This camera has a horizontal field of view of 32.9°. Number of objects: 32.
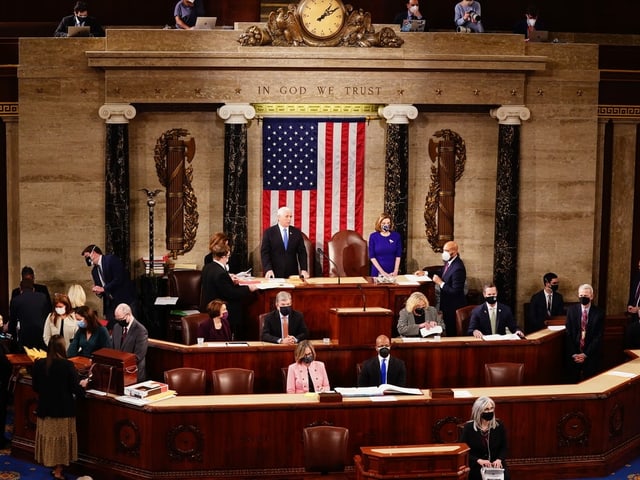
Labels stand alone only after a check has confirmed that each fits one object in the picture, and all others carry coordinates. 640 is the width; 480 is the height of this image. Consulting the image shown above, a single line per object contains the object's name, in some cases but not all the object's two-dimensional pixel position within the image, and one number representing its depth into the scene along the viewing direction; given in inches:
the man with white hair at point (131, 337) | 455.5
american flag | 623.2
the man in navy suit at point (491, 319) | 518.0
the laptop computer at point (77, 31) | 597.0
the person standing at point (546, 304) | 572.7
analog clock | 593.0
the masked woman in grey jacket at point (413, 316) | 501.0
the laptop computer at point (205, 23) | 594.9
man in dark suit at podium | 563.2
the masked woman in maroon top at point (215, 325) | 485.4
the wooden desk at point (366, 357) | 477.4
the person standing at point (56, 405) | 421.4
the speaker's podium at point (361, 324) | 477.1
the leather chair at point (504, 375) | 472.4
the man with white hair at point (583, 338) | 518.6
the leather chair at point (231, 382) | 450.9
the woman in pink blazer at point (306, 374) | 441.1
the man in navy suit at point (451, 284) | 553.6
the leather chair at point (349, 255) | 602.5
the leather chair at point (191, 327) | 492.1
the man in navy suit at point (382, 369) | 450.3
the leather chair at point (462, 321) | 535.2
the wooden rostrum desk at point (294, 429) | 418.6
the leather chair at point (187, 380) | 450.6
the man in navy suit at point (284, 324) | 484.4
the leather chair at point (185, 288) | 586.6
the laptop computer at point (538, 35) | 624.4
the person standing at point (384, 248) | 576.9
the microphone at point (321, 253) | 617.2
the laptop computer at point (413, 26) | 609.0
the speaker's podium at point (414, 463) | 360.2
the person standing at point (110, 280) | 549.3
